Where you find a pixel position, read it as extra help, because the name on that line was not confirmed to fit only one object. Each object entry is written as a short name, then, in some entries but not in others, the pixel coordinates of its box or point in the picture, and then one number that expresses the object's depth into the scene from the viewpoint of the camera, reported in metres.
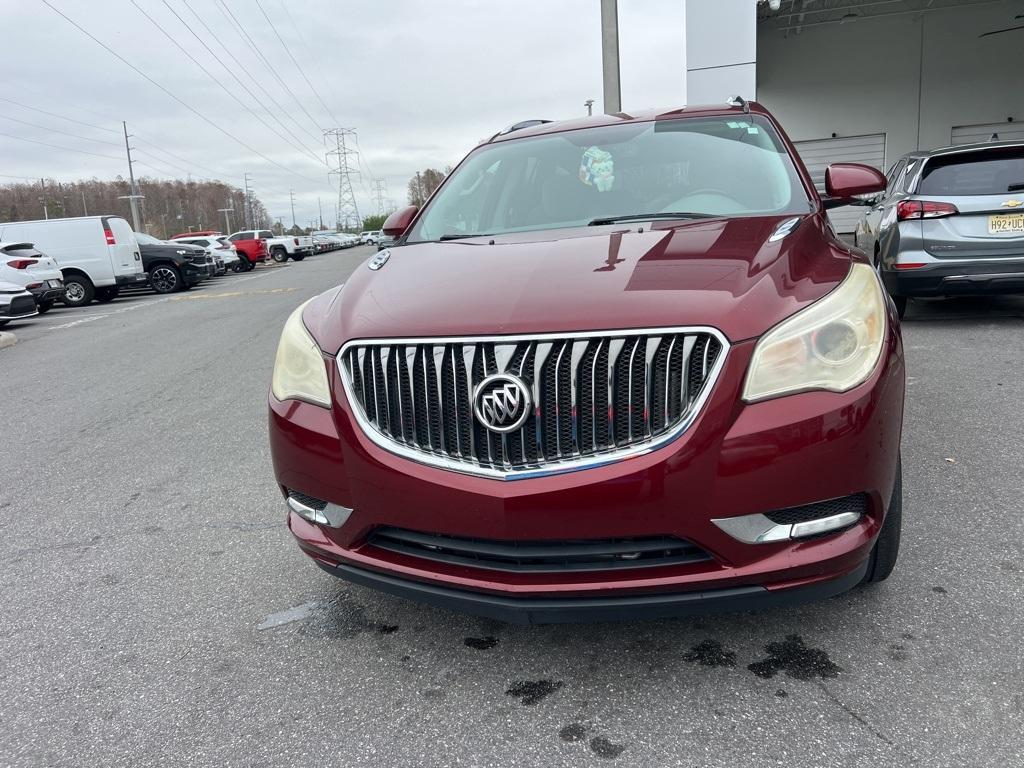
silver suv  6.36
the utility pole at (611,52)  14.30
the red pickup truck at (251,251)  32.62
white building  19.31
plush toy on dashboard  3.34
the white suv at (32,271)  14.13
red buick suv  1.91
